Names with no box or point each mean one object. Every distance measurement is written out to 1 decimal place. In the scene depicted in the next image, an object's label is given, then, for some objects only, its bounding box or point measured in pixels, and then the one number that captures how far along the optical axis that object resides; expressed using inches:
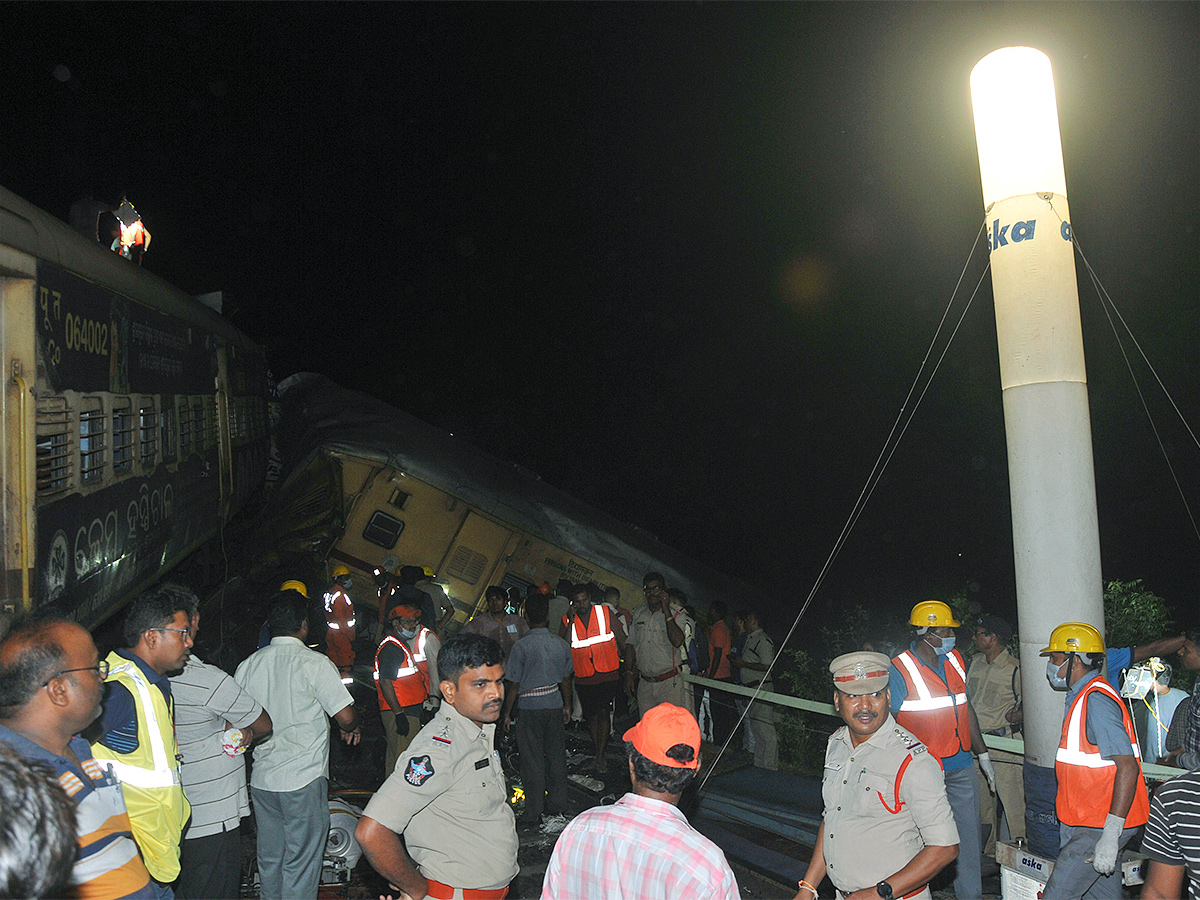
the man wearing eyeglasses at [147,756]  124.7
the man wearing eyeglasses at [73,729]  83.0
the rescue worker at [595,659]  309.4
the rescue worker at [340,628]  333.1
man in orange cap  83.3
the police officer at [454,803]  108.7
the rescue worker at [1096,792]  141.3
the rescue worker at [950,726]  187.3
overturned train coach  461.4
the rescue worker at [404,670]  256.9
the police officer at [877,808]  120.0
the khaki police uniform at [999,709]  235.9
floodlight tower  224.7
